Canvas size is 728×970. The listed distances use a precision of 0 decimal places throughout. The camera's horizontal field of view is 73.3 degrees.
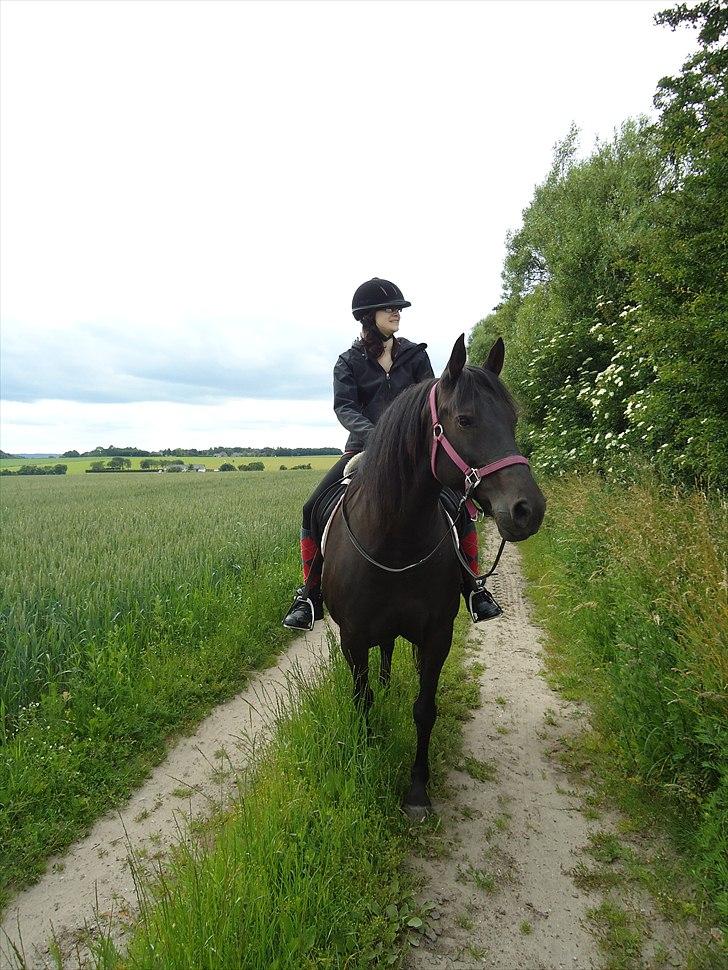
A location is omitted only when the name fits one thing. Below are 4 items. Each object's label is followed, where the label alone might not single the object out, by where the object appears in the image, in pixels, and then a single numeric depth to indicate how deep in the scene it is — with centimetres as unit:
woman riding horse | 360
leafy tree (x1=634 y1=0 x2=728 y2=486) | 575
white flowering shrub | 599
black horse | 224
